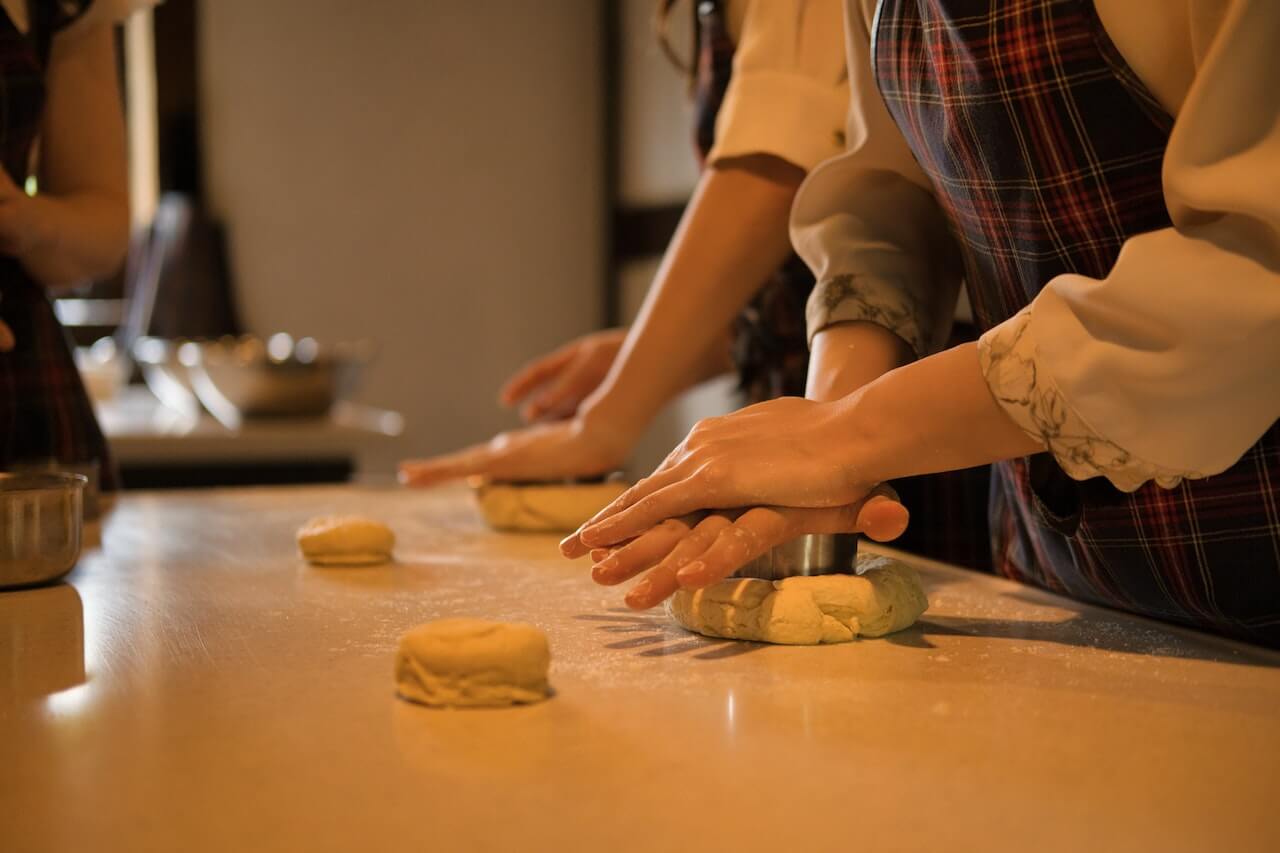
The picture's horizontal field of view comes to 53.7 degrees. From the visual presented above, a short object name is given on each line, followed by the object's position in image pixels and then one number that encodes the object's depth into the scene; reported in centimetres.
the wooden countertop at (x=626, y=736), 60
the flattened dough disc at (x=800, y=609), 95
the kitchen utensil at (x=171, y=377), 327
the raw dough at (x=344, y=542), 126
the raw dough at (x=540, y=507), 151
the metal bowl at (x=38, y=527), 109
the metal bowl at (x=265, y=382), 308
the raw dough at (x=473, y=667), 78
